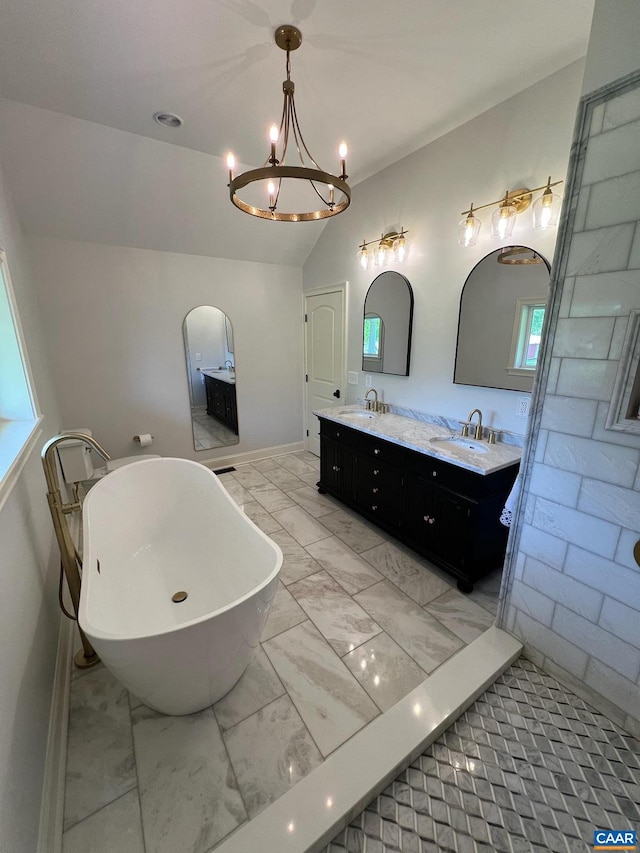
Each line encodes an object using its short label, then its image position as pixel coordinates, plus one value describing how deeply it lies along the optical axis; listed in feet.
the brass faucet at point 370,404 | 10.69
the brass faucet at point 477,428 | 7.88
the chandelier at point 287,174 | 4.43
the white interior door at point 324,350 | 12.18
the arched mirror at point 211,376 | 12.28
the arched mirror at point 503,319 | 6.79
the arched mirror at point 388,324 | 9.53
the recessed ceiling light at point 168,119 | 6.98
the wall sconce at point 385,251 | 9.09
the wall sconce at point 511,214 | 6.08
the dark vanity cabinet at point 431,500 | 6.66
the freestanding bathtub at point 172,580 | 3.73
